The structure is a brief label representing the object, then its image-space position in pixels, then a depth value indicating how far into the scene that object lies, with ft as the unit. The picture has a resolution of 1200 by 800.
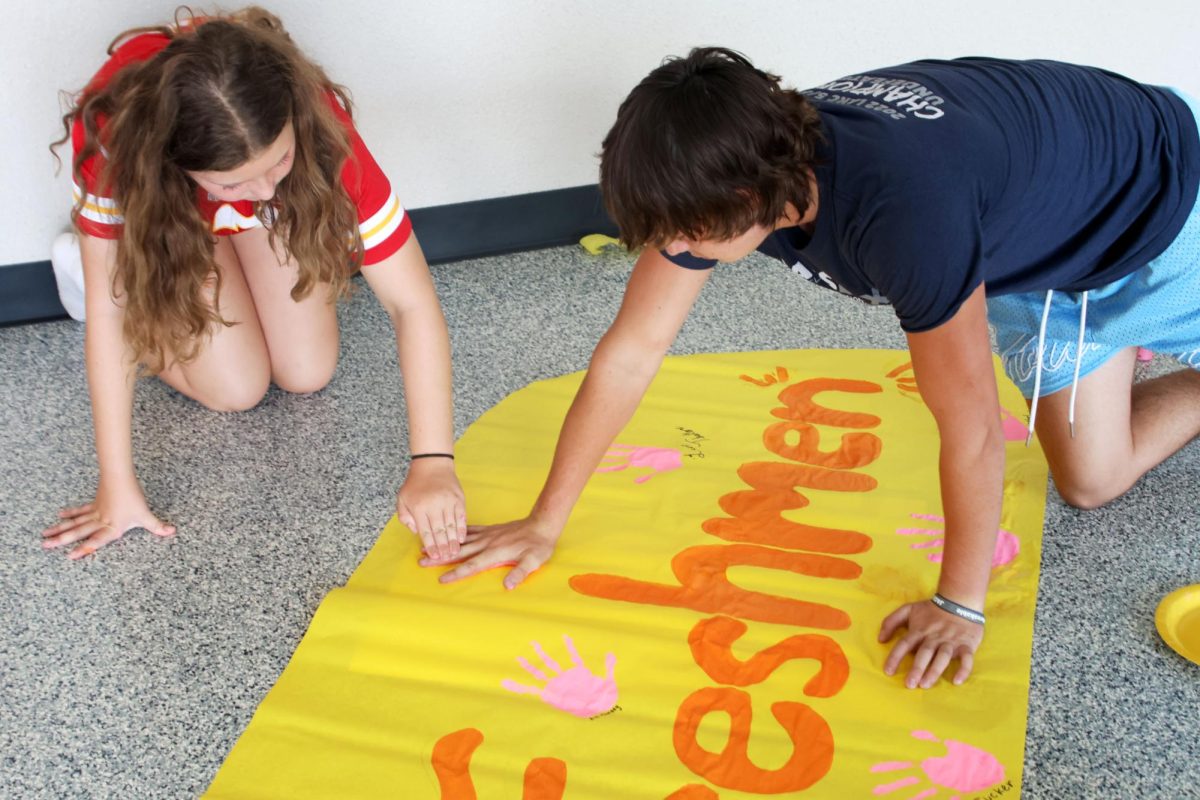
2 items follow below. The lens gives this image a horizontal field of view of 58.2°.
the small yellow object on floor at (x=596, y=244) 6.74
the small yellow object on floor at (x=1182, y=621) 3.65
